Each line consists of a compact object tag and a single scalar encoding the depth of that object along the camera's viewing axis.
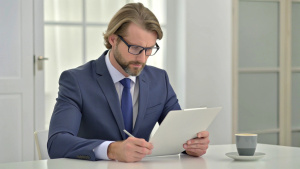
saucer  3.05
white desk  2.93
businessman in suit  3.36
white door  5.13
